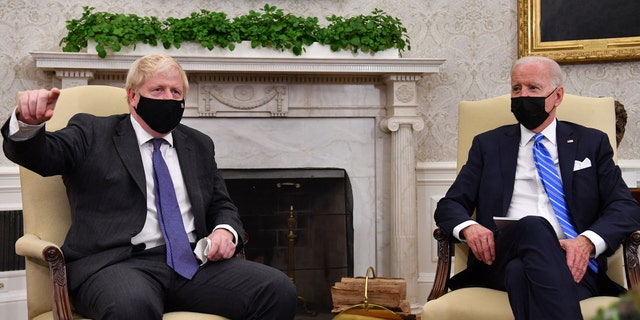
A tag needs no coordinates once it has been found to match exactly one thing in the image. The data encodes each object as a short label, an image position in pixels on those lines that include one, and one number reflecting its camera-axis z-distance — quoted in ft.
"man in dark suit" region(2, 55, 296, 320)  7.27
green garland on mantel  13.44
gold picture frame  15.28
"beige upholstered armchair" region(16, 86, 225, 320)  7.30
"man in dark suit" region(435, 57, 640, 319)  7.45
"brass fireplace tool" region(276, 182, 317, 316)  14.25
